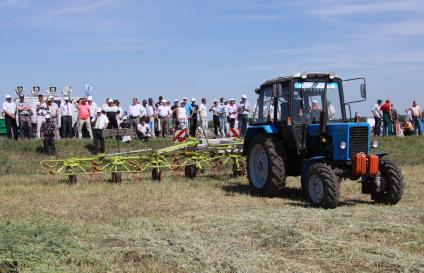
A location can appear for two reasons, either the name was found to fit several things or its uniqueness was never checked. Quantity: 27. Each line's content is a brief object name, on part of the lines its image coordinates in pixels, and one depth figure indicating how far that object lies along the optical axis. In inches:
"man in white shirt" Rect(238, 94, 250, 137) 866.1
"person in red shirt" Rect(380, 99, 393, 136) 959.6
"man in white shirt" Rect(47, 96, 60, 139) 775.7
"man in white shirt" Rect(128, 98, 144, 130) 827.4
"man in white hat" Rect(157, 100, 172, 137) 859.0
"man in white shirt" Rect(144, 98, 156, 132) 856.5
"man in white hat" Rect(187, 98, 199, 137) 884.0
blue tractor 391.5
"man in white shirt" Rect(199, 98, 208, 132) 888.3
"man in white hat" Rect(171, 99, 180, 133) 866.8
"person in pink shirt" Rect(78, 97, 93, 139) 781.9
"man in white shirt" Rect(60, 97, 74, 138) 793.6
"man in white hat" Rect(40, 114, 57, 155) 697.6
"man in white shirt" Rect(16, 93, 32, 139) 766.5
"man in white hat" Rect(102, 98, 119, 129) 786.2
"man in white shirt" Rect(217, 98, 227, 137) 887.1
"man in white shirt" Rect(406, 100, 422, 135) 1019.9
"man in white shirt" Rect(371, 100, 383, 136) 975.0
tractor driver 434.3
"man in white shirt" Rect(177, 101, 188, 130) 856.9
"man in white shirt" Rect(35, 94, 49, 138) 768.9
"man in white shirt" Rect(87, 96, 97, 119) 809.1
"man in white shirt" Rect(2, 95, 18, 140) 756.0
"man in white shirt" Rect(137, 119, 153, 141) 808.3
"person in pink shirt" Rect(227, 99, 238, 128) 877.2
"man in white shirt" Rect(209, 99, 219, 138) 892.0
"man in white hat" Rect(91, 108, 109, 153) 715.4
